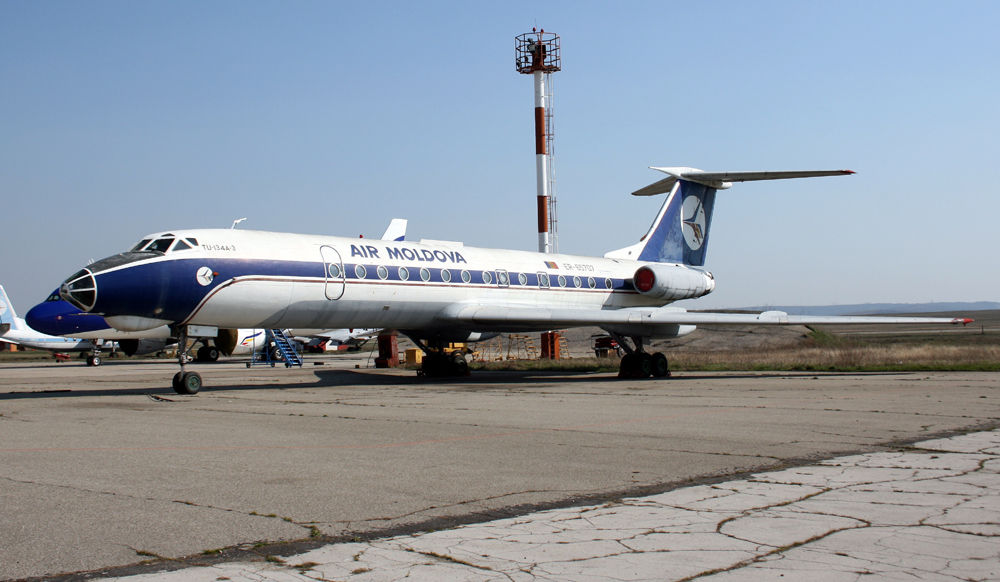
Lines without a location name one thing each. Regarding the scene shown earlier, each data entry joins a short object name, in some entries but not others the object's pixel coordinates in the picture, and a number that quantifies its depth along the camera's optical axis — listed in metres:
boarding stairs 33.38
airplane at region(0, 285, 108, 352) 43.75
